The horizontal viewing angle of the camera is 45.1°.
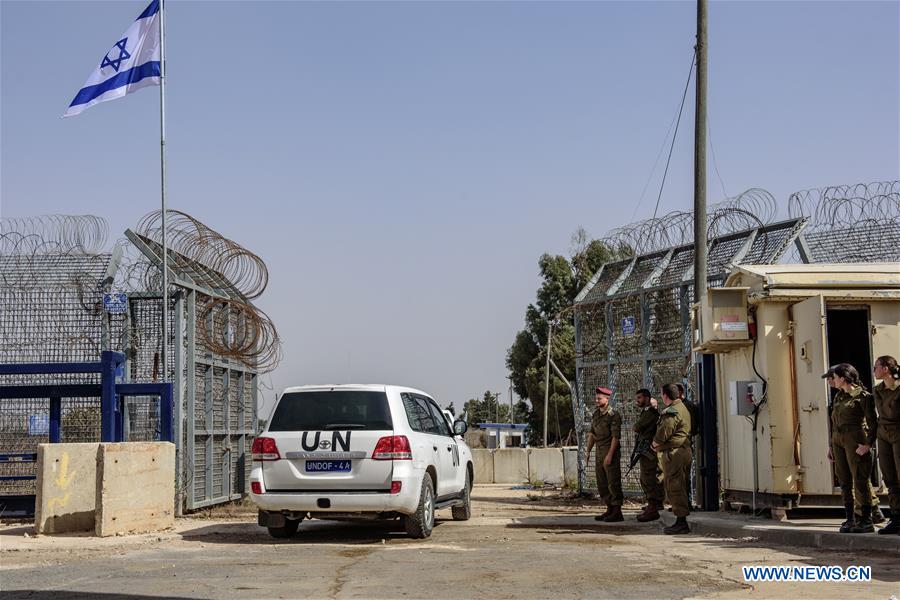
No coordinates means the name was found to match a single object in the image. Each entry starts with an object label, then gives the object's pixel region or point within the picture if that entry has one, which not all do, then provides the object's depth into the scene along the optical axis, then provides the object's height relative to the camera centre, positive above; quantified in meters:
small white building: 49.73 -1.15
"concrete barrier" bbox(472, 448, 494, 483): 29.06 -1.45
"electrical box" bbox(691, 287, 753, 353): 13.15 +1.09
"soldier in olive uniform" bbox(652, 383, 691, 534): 12.70 -0.52
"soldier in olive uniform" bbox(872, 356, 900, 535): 10.21 -0.19
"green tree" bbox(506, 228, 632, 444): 50.06 +3.03
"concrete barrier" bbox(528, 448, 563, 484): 28.87 -1.44
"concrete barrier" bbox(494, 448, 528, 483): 29.09 -1.46
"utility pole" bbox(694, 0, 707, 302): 15.38 +3.49
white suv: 11.85 -0.53
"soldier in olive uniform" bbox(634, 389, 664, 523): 13.98 -0.71
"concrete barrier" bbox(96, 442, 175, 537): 12.70 -0.87
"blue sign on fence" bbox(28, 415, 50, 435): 15.42 -0.12
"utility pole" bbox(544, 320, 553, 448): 45.84 +0.86
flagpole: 15.09 +3.78
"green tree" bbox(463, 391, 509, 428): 94.50 +0.08
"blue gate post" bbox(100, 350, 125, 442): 14.11 +0.25
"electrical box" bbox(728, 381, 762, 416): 12.96 +0.13
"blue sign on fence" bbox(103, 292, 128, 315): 15.63 +1.60
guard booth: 12.35 +0.65
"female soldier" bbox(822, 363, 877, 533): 10.75 -0.28
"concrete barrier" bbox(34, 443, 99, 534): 13.12 -0.88
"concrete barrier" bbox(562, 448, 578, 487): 23.02 -1.15
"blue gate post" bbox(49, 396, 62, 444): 15.12 -0.03
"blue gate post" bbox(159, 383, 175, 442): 14.84 +0.02
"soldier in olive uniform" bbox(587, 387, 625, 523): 14.36 -0.58
